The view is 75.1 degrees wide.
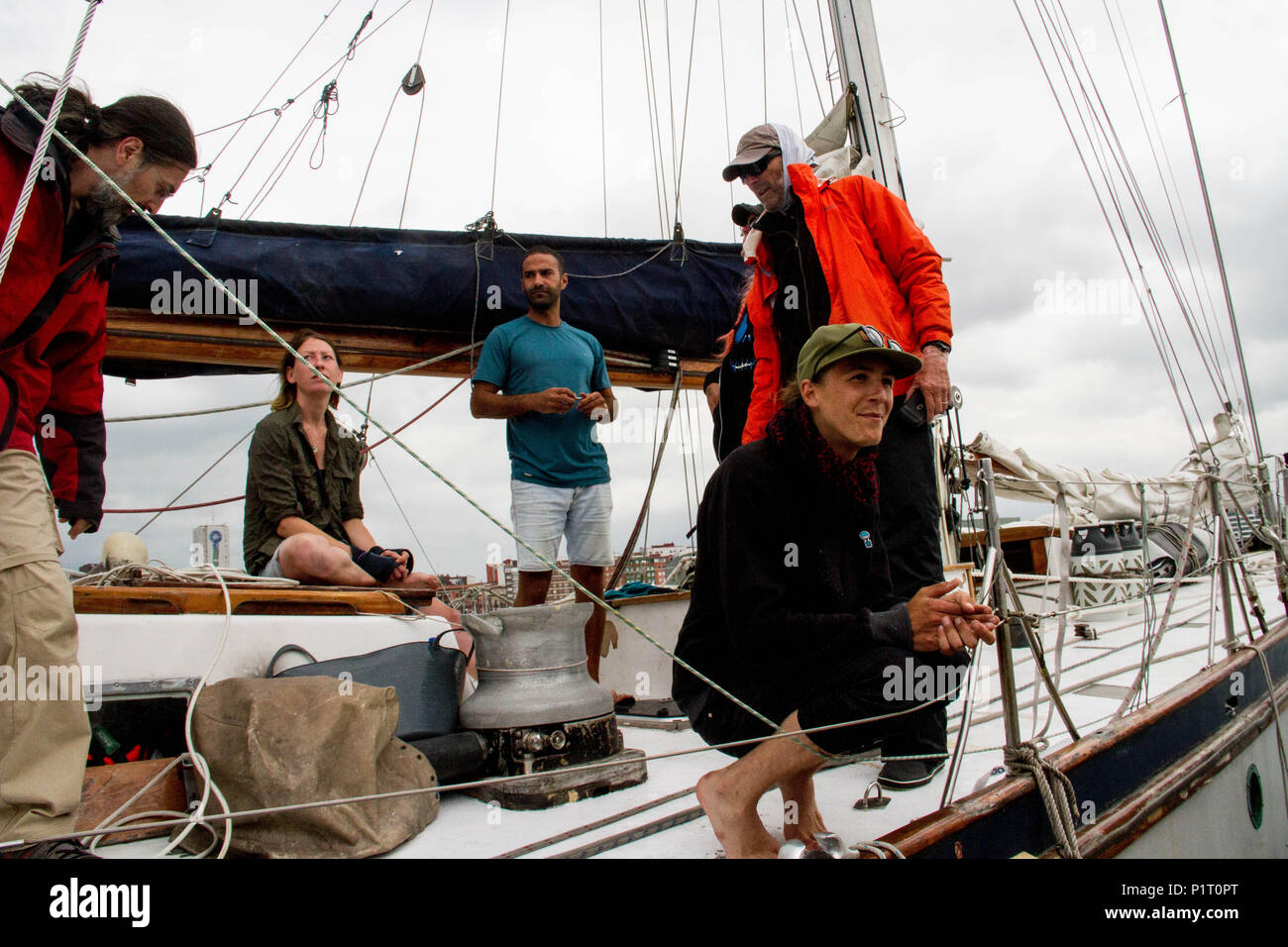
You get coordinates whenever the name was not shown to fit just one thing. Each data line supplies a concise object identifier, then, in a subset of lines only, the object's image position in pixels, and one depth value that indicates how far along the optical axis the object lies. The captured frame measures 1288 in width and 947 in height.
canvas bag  1.56
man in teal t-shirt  3.04
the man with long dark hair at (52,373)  1.31
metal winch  1.99
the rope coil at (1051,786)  1.56
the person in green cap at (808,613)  1.45
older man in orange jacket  2.03
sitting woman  2.68
